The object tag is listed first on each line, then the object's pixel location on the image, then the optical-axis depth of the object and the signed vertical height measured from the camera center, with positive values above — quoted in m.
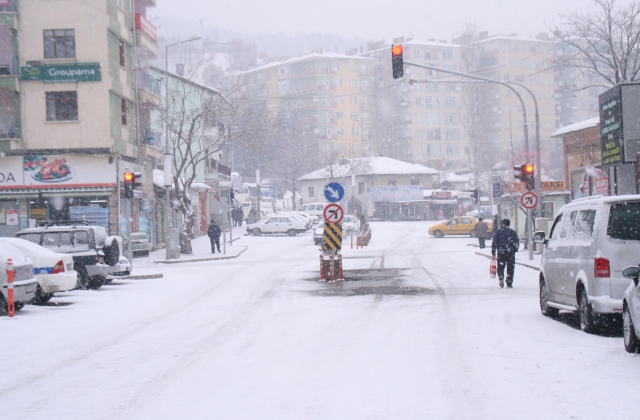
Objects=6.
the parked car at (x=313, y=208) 78.59 +0.76
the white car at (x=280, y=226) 58.41 -0.61
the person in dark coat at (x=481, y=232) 38.84 -1.10
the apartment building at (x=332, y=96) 125.00 +18.65
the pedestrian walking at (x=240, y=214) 71.69 +0.41
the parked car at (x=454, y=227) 53.88 -1.12
